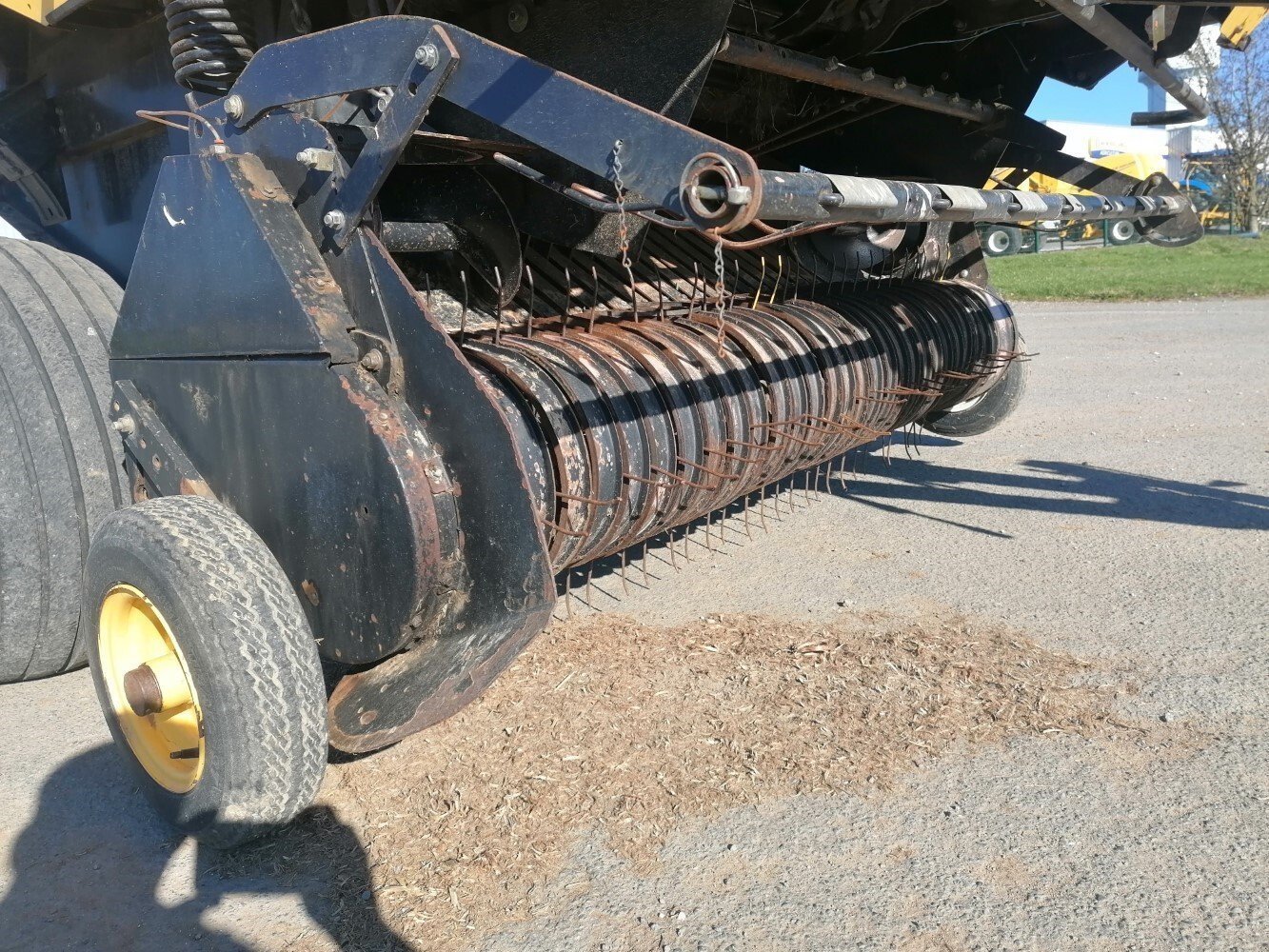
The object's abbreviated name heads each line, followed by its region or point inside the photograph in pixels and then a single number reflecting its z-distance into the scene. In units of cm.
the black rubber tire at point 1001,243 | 1927
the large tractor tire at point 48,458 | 267
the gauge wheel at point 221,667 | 200
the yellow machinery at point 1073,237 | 1839
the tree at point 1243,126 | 2469
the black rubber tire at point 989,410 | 505
